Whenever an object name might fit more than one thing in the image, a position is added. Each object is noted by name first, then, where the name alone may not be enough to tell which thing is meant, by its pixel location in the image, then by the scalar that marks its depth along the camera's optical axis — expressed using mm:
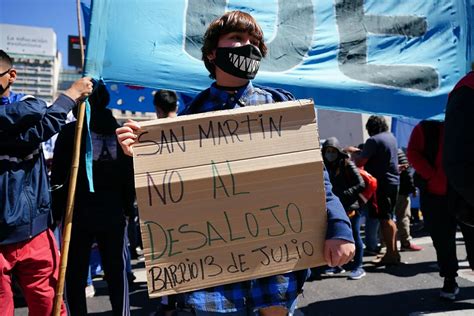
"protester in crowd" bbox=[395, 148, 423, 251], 6289
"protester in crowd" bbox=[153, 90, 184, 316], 3789
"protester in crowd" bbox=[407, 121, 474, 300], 3969
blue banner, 2574
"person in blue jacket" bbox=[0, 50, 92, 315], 2211
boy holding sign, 1557
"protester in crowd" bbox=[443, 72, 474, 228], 1771
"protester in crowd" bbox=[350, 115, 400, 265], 5363
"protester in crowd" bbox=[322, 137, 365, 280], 4871
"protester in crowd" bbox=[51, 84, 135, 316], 3070
